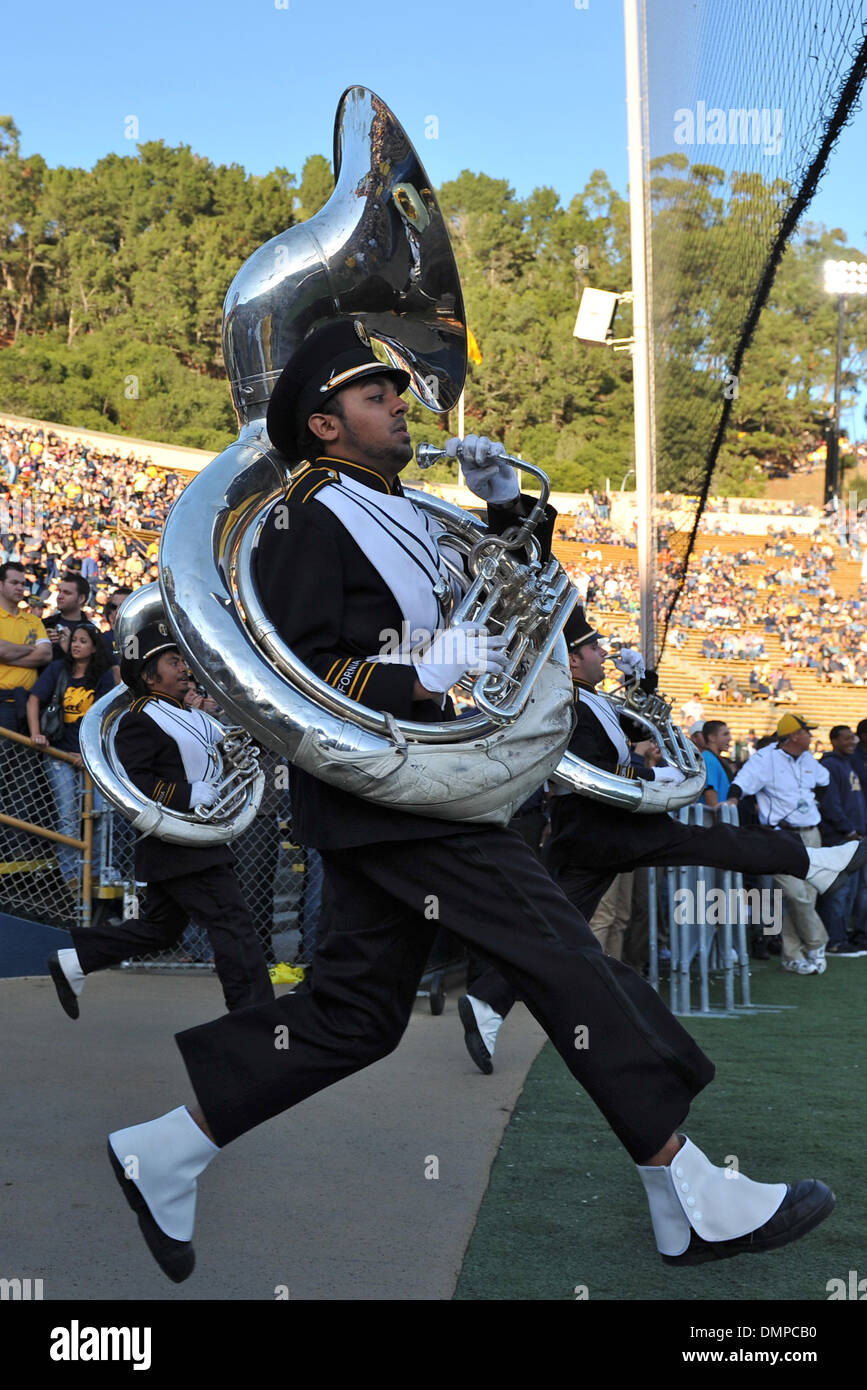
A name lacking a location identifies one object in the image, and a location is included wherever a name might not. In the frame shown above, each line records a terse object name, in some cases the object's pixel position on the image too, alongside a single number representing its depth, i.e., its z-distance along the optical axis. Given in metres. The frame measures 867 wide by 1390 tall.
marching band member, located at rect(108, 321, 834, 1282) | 2.89
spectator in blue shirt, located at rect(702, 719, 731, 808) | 10.77
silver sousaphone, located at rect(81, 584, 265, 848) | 5.25
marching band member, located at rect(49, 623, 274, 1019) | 5.76
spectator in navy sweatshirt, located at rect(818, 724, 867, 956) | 11.70
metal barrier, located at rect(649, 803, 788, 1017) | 7.76
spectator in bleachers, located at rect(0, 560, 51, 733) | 8.62
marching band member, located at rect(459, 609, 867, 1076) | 5.92
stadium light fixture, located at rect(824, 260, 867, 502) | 44.37
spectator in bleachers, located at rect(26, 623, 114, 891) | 8.29
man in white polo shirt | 10.70
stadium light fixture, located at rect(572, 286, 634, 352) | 15.16
